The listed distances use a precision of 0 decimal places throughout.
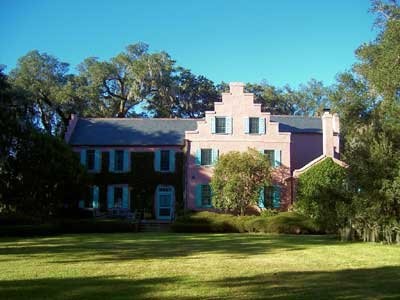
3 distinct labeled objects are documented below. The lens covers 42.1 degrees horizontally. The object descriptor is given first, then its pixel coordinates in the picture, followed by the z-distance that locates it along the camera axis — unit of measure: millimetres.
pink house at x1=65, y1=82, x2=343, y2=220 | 34531
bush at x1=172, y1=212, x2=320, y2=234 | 25516
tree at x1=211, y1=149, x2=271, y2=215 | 31031
